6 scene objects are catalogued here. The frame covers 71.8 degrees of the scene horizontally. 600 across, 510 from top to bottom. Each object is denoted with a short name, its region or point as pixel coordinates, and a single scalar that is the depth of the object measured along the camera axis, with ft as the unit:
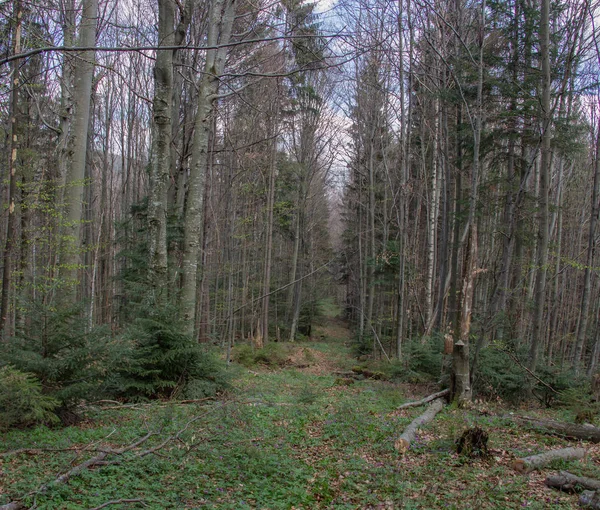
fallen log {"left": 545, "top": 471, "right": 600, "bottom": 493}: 13.48
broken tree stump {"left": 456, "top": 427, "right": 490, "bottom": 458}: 16.30
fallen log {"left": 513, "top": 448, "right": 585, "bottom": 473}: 15.26
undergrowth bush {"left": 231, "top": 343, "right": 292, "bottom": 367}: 50.98
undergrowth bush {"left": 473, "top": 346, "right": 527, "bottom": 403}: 29.30
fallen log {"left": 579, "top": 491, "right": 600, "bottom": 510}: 12.02
